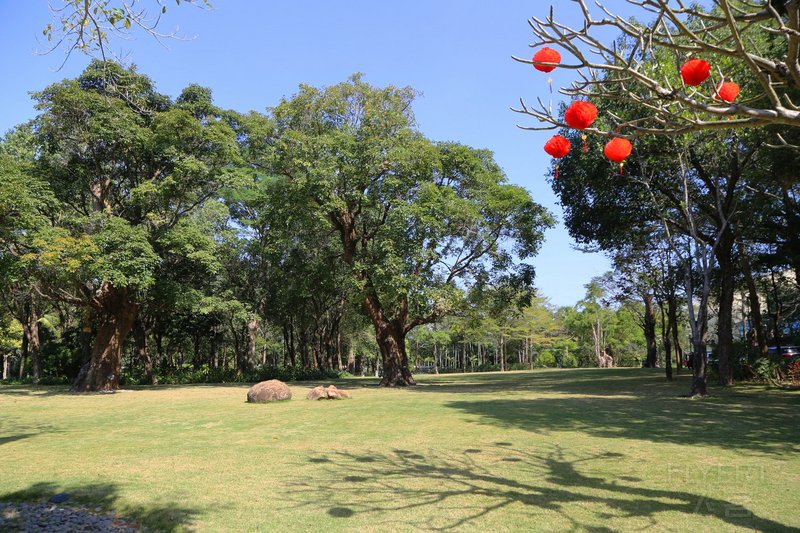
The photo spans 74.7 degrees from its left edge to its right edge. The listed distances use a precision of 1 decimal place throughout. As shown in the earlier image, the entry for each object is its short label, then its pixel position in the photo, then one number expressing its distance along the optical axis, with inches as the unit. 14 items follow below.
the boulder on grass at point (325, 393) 612.1
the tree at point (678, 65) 135.0
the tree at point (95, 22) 174.8
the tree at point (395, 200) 762.8
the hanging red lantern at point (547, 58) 152.7
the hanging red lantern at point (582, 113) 147.4
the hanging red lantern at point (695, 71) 139.0
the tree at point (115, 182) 705.6
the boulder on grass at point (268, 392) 592.4
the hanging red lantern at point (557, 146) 167.0
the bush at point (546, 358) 2265.0
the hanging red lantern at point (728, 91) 156.0
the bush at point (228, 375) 1177.4
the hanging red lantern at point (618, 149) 160.9
